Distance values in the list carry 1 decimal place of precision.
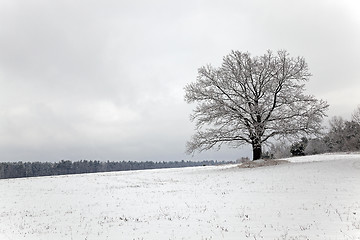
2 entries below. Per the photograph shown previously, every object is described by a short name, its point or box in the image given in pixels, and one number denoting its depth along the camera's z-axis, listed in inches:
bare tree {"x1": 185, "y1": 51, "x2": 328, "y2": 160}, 1224.2
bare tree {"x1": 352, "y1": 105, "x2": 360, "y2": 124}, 3115.2
